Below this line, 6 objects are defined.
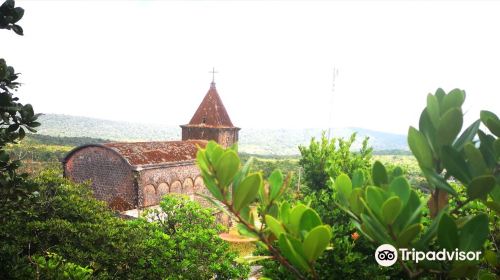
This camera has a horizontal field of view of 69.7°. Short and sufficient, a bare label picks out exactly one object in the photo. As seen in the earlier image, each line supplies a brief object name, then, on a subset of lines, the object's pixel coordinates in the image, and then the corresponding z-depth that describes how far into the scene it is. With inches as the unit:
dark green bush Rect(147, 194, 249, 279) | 402.3
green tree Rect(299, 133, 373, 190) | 412.5
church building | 831.7
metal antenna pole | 716.0
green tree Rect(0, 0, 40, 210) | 172.1
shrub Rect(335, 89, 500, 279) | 53.2
